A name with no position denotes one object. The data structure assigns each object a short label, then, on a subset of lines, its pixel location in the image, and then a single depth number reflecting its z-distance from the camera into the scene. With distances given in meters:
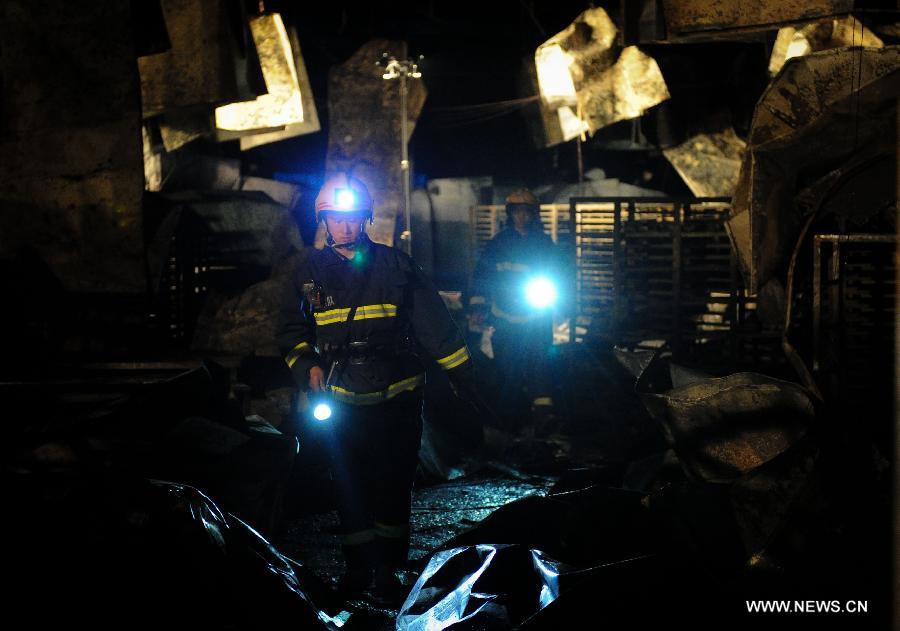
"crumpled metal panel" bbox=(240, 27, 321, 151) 11.28
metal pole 15.41
